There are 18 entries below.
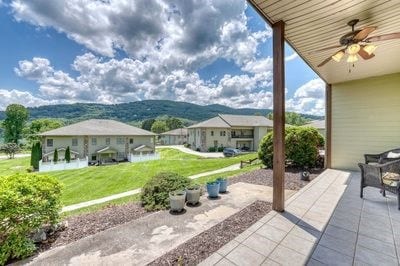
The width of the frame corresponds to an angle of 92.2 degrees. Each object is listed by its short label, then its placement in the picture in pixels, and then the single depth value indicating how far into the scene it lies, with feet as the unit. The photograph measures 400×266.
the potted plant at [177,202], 13.80
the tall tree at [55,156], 68.13
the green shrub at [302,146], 29.71
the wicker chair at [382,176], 14.62
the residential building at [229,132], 106.83
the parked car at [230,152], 88.17
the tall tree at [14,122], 136.36
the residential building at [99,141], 71.00
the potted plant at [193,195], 15.05
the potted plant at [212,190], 17.06
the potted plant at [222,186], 18.56
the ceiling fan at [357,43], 11.22
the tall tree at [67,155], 68.39
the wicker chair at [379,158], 19.09
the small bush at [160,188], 15.30
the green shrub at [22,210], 9.12
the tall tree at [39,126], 147.23
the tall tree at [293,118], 196.33
